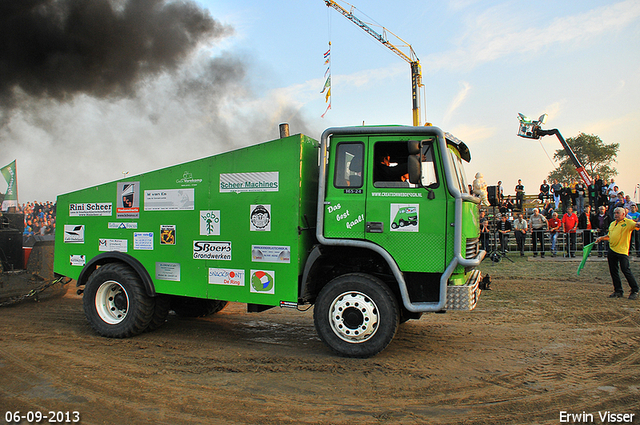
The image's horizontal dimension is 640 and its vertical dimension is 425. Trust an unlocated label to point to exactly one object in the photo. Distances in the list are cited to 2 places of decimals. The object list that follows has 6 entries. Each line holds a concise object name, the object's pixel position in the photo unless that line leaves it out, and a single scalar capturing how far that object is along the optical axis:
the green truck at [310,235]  5.07
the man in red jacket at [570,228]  15.27
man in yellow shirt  8.71
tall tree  57.22
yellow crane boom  34.00
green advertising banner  17.31
